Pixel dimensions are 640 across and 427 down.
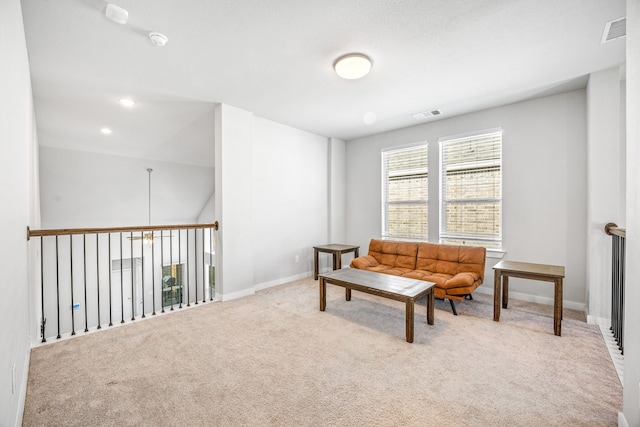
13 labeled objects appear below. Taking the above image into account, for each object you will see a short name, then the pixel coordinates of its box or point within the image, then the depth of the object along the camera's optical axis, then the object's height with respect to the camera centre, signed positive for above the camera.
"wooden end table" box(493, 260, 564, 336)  2.68 -0.67
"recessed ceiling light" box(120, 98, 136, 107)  3.55 +1.44
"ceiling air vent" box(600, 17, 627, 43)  2.16 +1.49
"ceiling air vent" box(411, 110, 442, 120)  4.14 +1.49
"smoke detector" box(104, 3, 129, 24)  1.94 +1.44
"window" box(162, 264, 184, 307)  8.74 -2.29
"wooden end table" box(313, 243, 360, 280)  4.71 -0.69
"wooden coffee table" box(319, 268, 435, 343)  2.58 -0.80
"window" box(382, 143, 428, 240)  4.73 +0.33
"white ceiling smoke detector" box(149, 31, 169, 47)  2.25 +1.46
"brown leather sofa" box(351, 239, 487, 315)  3.22 -0.77
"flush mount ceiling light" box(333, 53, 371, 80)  2.58 +1.40
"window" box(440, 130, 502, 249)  4.01 +0.32
